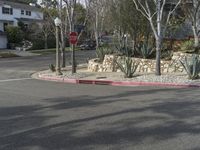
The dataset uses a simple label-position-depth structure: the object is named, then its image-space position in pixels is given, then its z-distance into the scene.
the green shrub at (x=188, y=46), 14.75
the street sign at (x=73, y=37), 13.67
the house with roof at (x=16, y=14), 45.74
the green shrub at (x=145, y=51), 14.91
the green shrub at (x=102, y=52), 16.38
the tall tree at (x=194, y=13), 16.00
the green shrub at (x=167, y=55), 14.74
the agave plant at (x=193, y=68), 11.68
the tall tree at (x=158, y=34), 12.46
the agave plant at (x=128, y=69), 12.52
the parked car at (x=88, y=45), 38.97
